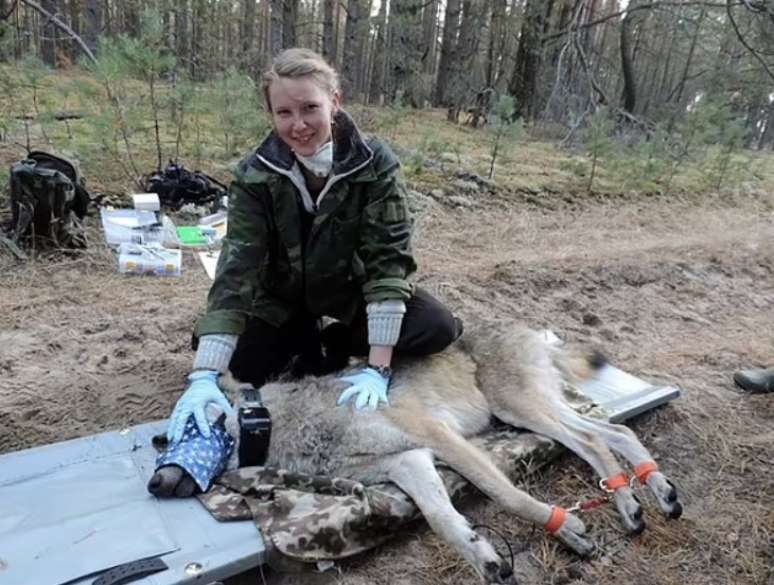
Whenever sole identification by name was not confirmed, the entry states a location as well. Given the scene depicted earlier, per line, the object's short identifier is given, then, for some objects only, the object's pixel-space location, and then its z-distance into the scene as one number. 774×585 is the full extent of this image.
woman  2.84
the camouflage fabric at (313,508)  2.34
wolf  2.46
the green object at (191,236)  6.16
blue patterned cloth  2.56
